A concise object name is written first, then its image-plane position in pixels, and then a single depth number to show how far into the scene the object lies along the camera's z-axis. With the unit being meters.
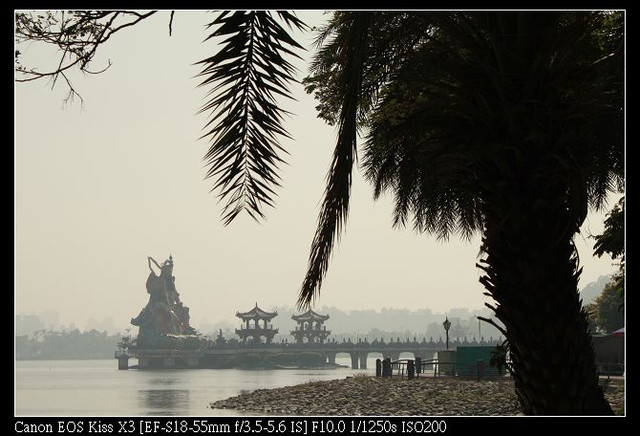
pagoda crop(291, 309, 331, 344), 162.88
